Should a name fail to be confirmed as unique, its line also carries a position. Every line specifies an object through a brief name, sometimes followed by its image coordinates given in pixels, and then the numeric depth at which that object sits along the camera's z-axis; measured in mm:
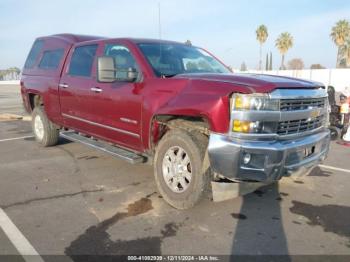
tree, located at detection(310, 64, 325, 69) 69912
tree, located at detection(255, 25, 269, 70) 59250
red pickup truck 3395
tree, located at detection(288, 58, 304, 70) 90281
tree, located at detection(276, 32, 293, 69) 57875
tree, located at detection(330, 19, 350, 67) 49938
